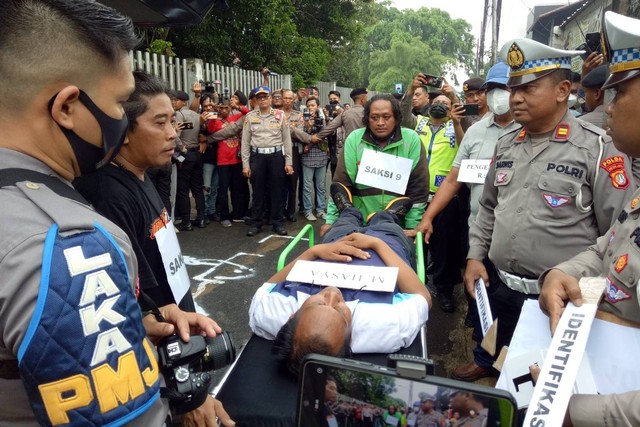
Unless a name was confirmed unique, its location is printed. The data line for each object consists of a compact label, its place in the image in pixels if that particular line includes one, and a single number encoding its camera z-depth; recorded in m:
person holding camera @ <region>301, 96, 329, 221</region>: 6.88
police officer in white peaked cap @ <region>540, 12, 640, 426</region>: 1.23
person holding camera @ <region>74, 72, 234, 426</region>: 1.73
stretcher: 1.82
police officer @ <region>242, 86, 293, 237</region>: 6.10
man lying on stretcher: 2.01
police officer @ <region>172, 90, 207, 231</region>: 6.16
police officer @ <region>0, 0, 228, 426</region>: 0.73
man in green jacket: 3.45
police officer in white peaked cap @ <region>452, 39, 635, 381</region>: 2.05
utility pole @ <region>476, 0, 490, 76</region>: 14.65
